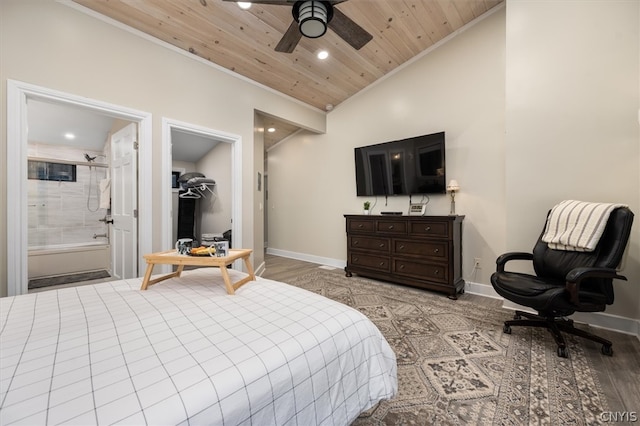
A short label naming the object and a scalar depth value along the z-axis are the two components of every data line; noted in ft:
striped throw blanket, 6.75
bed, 1.90
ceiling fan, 6.40
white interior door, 8.99
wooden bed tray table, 4.36
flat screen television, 11.46
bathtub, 13.10
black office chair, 6.23
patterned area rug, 4.56
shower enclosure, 13.82
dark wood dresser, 10.37
